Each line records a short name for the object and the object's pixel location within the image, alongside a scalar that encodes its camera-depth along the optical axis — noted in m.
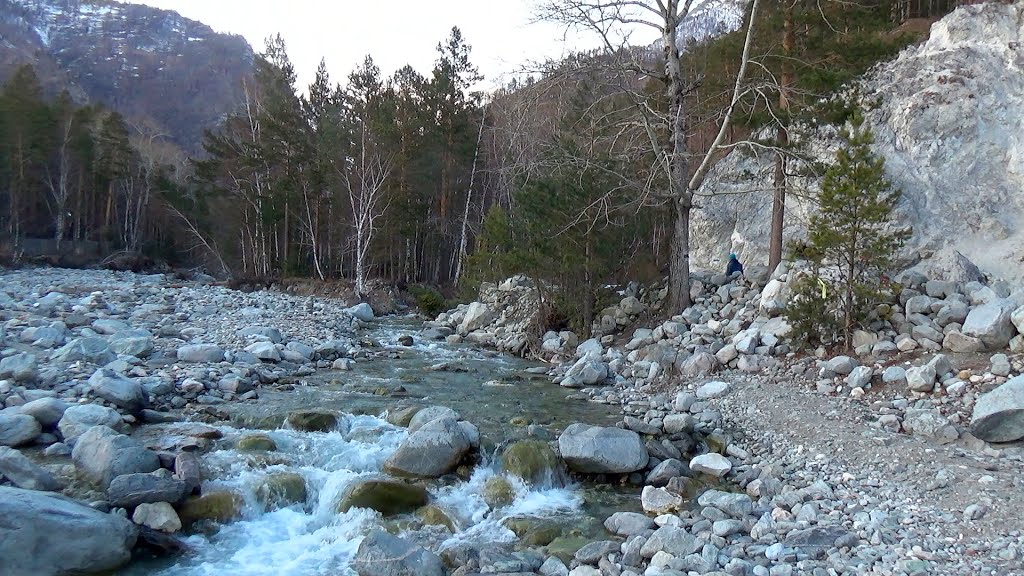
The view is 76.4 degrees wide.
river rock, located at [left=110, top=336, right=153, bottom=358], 12.41
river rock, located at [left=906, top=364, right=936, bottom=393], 8.48
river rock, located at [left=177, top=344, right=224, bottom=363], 12.62
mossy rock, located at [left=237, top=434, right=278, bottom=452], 8.16
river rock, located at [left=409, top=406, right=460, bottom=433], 8.82
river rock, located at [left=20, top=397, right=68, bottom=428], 8.10
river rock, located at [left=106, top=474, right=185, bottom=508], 6.34
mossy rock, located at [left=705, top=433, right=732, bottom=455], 8.66
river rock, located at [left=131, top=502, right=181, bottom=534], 6.24
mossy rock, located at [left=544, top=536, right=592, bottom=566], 6.00
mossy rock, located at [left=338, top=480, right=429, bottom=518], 6.93
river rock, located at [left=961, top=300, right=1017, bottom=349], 8.80
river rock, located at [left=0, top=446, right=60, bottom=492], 6.41
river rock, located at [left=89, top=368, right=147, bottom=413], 9.29
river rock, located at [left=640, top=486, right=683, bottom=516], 6.99
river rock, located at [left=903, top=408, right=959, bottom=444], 7.37
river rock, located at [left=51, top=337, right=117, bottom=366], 11.20
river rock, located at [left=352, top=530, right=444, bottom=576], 5.62
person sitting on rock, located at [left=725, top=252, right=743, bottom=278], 16.20
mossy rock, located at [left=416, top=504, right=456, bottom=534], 6.73
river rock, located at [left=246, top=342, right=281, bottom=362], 13.54
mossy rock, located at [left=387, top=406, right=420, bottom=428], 9.47
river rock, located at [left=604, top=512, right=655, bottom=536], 6.48
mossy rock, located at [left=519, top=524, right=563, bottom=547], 6.37
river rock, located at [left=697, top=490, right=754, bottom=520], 6.59
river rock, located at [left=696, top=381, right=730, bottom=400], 10.48
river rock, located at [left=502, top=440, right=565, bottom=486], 7.77
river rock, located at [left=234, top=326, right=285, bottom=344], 15.12
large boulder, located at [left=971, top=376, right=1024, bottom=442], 6.87
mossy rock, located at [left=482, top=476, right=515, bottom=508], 7.29
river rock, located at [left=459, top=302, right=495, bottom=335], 20.11
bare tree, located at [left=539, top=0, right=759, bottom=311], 13.46
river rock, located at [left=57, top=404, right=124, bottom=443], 7.94
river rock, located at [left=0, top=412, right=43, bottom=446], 7.64
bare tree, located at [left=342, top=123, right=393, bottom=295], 26.77
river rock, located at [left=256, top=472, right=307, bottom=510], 6.98
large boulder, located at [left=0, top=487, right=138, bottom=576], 5.11
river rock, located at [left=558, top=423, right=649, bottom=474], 7.94
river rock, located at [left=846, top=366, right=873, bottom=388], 9.27
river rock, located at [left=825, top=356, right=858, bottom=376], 9.77
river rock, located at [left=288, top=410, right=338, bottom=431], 9.09
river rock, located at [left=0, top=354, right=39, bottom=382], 9.83
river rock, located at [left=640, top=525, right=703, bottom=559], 5.71
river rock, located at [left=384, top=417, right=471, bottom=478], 7.80
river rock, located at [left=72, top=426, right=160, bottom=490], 6.86
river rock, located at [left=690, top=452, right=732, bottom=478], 7.88
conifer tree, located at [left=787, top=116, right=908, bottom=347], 10.03
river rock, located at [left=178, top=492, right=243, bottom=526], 6.52
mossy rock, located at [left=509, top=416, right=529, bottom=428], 9.70
